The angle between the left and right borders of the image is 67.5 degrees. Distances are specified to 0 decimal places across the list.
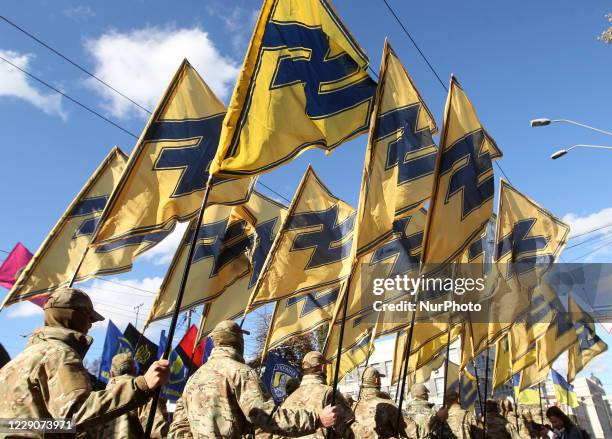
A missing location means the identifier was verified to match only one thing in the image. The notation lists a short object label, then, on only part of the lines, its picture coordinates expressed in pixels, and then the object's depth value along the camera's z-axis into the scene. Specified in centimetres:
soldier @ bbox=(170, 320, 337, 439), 337
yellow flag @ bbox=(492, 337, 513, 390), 1370
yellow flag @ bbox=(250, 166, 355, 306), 892
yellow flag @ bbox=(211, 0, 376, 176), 493
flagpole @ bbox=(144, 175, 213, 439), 330
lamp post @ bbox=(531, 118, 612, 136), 1456
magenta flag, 1091
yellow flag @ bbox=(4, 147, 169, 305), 872
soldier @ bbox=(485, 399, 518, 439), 1023
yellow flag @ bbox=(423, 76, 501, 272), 637
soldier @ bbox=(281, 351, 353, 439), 500
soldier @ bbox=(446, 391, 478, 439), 895
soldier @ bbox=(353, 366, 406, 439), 605
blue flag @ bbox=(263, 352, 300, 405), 1048
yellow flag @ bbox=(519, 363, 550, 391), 1369
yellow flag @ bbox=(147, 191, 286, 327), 913
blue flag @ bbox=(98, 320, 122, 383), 938
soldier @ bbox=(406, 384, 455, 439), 725
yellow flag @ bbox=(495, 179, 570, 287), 1034
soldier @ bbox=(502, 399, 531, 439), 1249
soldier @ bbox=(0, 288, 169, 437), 237
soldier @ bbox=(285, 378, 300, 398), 693
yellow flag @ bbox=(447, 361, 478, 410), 1594
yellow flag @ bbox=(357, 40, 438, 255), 619
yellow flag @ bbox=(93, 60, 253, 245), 671
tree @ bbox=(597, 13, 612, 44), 1259
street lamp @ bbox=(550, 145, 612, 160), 1576
